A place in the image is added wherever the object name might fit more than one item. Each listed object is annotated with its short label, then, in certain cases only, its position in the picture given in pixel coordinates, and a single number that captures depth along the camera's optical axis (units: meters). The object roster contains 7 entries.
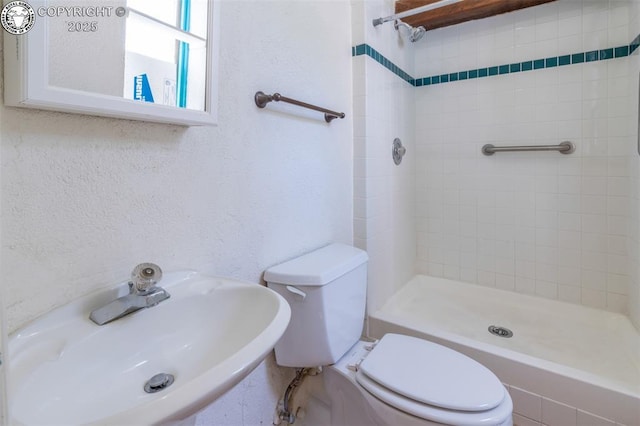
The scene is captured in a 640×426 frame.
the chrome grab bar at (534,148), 1.84
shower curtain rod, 1.64
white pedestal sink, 0.52
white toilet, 0.97
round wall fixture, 1.95
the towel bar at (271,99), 1.13
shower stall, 1.70
